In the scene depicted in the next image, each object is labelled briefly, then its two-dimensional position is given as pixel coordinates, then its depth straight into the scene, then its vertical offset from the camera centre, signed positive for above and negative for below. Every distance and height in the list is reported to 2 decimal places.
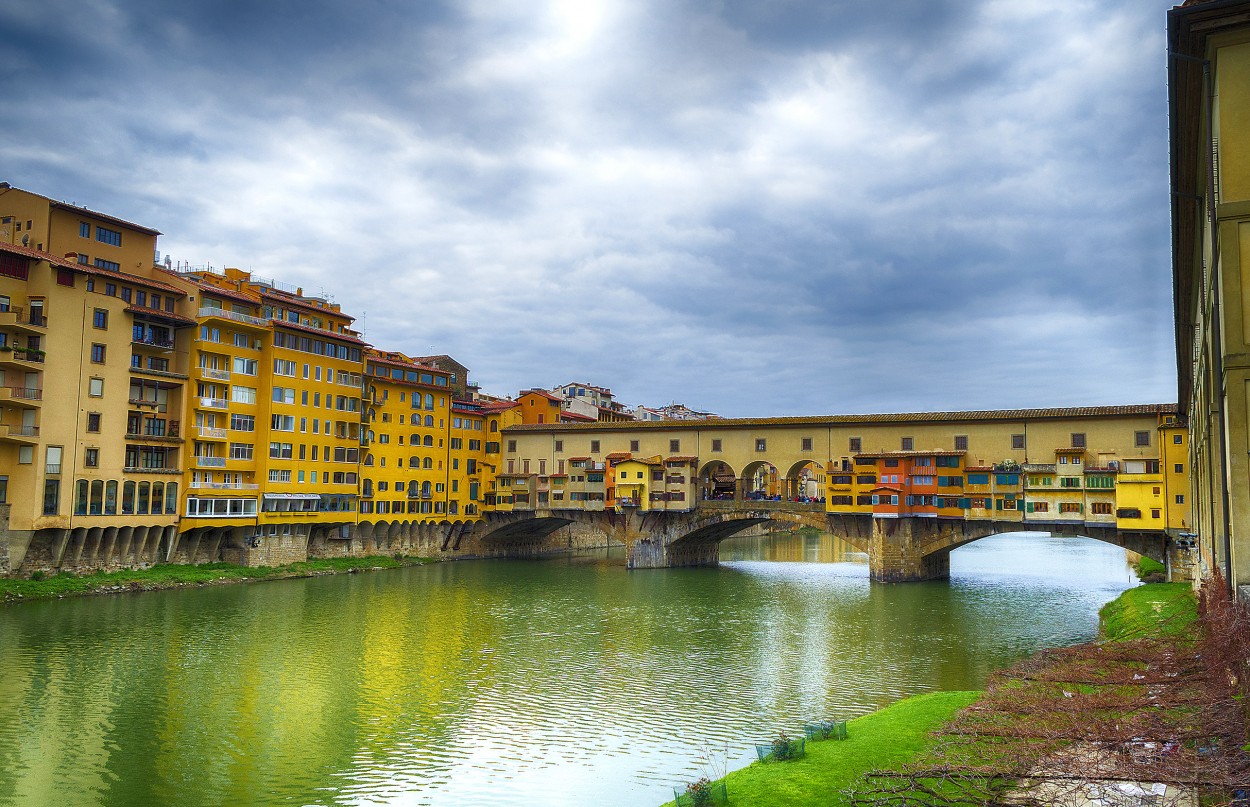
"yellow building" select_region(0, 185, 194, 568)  48.46 +5.45
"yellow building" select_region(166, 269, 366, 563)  59.47 +4.52
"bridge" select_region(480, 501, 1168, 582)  62.44 -3.22
